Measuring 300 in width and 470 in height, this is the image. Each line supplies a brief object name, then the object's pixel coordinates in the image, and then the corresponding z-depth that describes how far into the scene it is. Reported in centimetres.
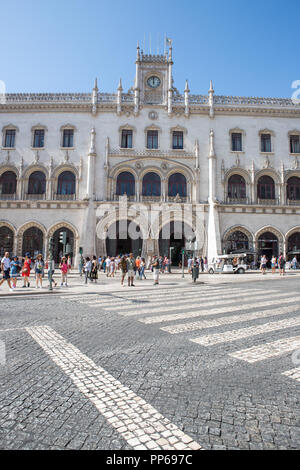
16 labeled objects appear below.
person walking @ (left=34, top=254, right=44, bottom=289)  1348
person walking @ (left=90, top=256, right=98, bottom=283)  1588
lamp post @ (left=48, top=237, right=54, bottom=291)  1225
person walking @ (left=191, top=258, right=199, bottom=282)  1595
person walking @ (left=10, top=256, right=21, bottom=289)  1292
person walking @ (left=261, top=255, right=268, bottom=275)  2206
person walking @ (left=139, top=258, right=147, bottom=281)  1935
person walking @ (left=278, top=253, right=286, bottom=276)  2182
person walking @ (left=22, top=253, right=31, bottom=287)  1380
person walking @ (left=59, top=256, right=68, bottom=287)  1455
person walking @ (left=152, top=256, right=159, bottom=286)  1544
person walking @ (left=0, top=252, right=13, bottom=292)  1229
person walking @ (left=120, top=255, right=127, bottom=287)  1492
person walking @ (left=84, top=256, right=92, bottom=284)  1577
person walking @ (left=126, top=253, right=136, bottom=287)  1459
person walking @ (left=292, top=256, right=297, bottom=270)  2722
